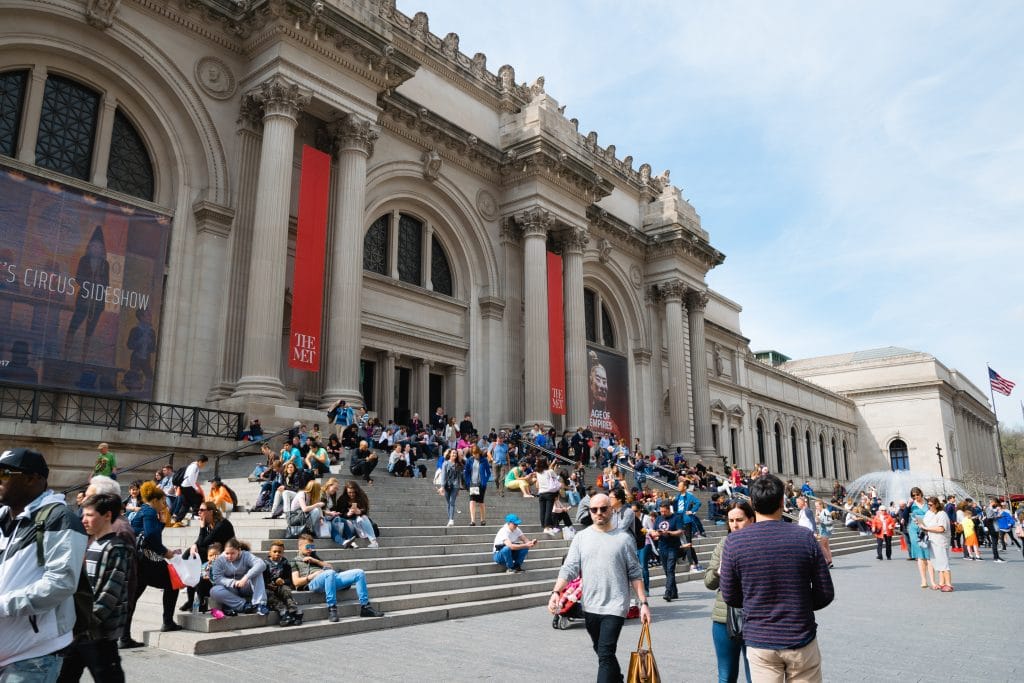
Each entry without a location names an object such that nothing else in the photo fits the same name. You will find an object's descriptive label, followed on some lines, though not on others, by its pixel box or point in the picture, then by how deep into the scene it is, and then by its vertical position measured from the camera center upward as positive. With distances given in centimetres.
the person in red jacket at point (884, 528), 2122 -42
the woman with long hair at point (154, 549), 559 -31
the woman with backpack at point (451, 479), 1449 +61
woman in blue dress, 1402 -60
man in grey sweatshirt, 536 -46
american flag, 5394 +874
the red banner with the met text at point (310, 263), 2016 +656
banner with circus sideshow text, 1612 +484
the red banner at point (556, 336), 2883 +659
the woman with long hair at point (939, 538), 1298 -42
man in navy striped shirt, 387 -42
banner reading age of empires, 3300 +517
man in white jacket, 330 -30
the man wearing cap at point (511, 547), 1285 -56
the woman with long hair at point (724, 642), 541 -89
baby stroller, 959 -115
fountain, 5428 +212
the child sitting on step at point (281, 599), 900 -100
